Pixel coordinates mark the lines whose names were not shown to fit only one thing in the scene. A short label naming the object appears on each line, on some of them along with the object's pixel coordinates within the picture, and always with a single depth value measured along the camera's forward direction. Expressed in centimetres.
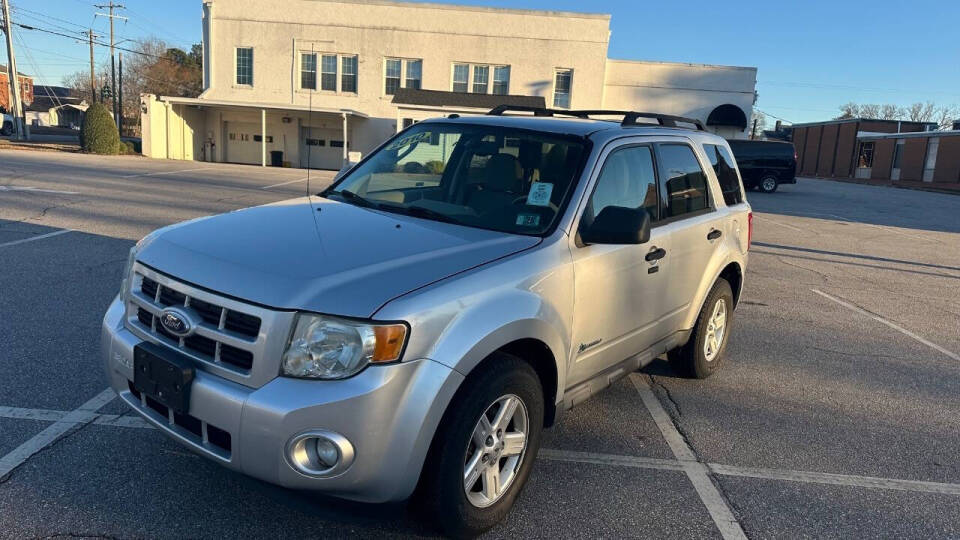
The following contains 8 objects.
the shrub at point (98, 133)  3117
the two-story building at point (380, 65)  3491
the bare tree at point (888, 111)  10330
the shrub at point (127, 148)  3282
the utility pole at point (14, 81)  4012
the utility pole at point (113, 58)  5406
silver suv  236
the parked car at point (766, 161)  2931
